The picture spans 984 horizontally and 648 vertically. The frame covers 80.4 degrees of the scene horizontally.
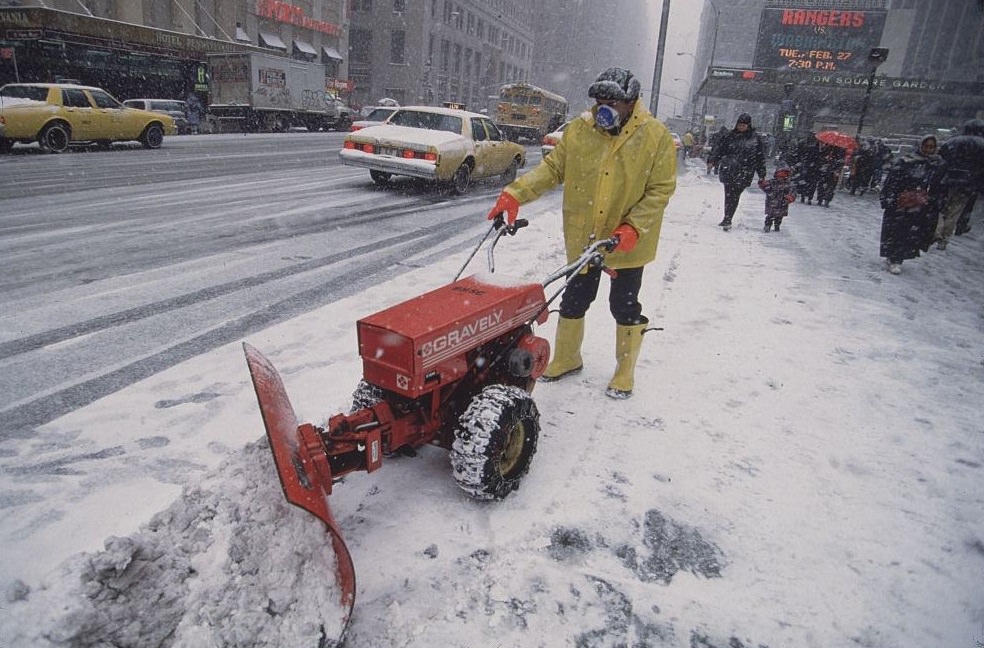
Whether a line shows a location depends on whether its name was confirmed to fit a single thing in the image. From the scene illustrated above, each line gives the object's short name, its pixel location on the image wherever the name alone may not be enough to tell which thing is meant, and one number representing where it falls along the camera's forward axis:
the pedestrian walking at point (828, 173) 13.67
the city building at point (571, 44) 109.44
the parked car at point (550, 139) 16.60
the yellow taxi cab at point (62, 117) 13.54
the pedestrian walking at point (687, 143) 29.45
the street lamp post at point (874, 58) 16.94
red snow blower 2.11
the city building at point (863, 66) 38.00
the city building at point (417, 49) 56.91
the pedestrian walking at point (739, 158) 9.55
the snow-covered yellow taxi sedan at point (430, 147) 10.81
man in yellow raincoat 3.31
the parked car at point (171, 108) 22.41
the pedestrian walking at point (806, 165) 13.35
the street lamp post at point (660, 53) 21.08
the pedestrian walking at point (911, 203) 7.38
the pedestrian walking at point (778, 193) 10.01
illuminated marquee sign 44.62
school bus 32.94
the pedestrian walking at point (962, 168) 8.84
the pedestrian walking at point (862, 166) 17.33
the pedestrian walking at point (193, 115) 24.89
